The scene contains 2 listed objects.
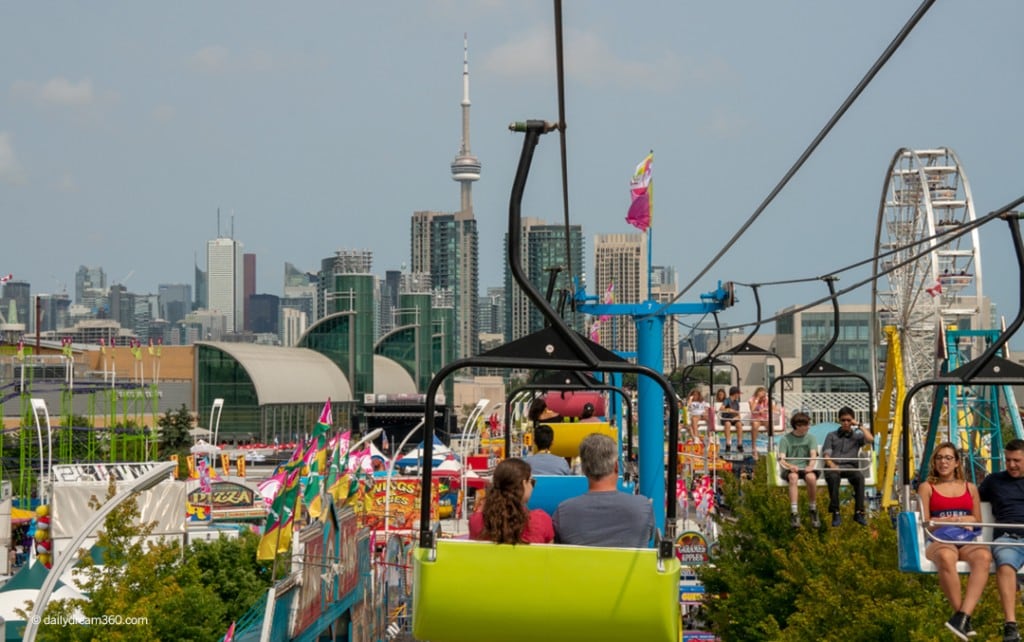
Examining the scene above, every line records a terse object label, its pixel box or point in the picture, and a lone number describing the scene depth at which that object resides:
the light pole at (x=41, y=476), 39.20
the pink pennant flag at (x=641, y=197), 22.72
